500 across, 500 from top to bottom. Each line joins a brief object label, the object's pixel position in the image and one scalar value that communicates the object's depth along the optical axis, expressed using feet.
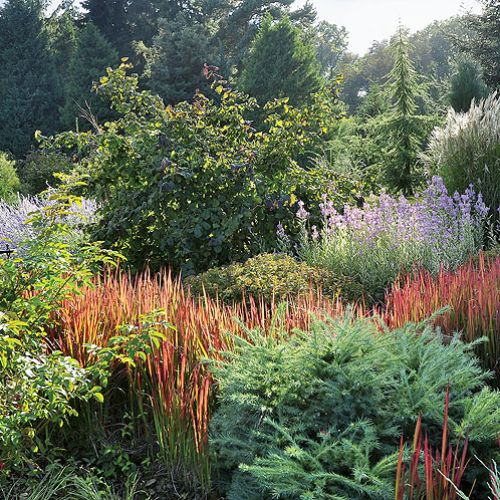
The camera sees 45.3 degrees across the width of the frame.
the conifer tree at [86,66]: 84.48
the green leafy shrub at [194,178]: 19.90
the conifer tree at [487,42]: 74.08
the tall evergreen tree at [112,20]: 104.32
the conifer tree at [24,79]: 89.97
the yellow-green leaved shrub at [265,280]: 14.30
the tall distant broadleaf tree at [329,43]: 189.98
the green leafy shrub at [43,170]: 49.16
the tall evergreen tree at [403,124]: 46.06
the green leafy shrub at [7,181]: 46.56
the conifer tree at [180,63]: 78.74
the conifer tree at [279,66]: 70.85
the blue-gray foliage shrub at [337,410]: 6.24
